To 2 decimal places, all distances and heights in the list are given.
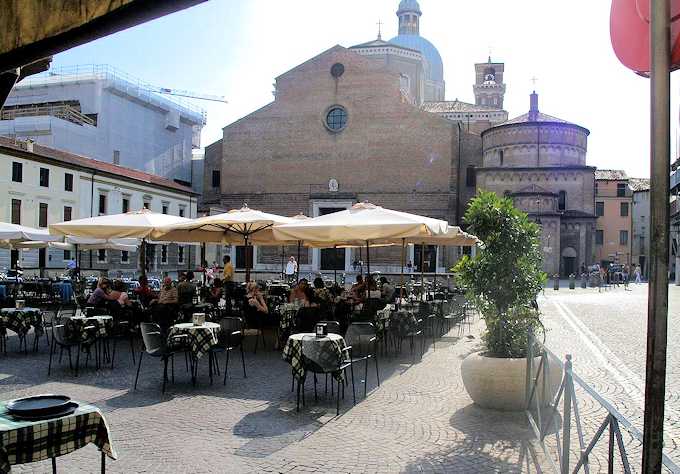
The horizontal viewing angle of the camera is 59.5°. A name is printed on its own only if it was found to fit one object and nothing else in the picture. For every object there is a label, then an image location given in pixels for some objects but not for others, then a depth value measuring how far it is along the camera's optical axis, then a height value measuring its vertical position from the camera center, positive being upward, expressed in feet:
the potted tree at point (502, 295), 21.98 -1.74
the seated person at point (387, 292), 45.52 -3.51
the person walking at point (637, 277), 160.97 -7.03
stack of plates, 11.26 -3.19
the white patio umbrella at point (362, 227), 32.76 +1.11
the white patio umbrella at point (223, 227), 39.93 +1.24
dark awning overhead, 6.12 +2.41
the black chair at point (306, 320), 31.45 -3.92
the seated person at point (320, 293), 40.40 -3.34
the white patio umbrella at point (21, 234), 53.11 +0.67
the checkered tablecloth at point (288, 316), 34.27 -4.07
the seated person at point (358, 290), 44.52 -3.30
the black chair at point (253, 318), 37.76 -4.68
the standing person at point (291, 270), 90.63 -3.87
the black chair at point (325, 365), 22.68 -4.63
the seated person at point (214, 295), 47.37 -4.13
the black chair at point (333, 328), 28.48 -3.92
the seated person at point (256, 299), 37.52 -3.46
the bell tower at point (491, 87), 252.01 +68.85
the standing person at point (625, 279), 132.16 -6.65
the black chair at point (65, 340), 28.70 -4.76
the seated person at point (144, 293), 44.28 -3.80
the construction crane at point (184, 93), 266.73 +71.19
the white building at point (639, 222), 200.44 +9.98
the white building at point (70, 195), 113.70 +10.48
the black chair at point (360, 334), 28.19 -4.17
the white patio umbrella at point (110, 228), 38.60 +1.00
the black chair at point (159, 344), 25.75 -4.42
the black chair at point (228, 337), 28.04 -4.48
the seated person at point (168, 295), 39.29 -3.41
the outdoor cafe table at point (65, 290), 65.77 -5.34
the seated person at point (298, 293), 36.65 -2.98
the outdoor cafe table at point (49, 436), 10.70 -3.70
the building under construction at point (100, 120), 148.36 +34.40
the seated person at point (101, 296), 37.86 -3.43
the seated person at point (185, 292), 41.19 -3.34
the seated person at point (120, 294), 38.06 -3.33
